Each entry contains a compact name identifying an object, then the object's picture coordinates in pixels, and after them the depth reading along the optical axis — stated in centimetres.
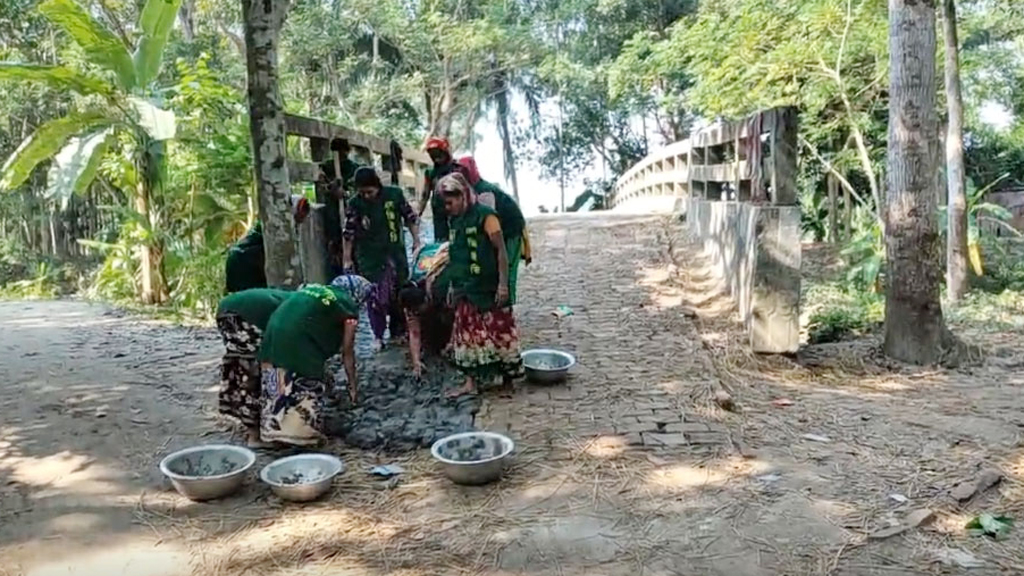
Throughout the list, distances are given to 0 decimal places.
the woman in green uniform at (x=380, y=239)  522
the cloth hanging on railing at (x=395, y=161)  739
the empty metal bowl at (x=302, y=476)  346
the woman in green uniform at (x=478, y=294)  443
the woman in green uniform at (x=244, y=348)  404
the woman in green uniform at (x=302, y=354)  392
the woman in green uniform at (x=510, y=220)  489
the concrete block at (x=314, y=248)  583
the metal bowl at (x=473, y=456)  353
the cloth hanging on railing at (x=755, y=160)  601
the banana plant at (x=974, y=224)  1059
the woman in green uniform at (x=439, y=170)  532
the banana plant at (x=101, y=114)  702
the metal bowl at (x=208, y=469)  347
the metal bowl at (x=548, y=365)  483
